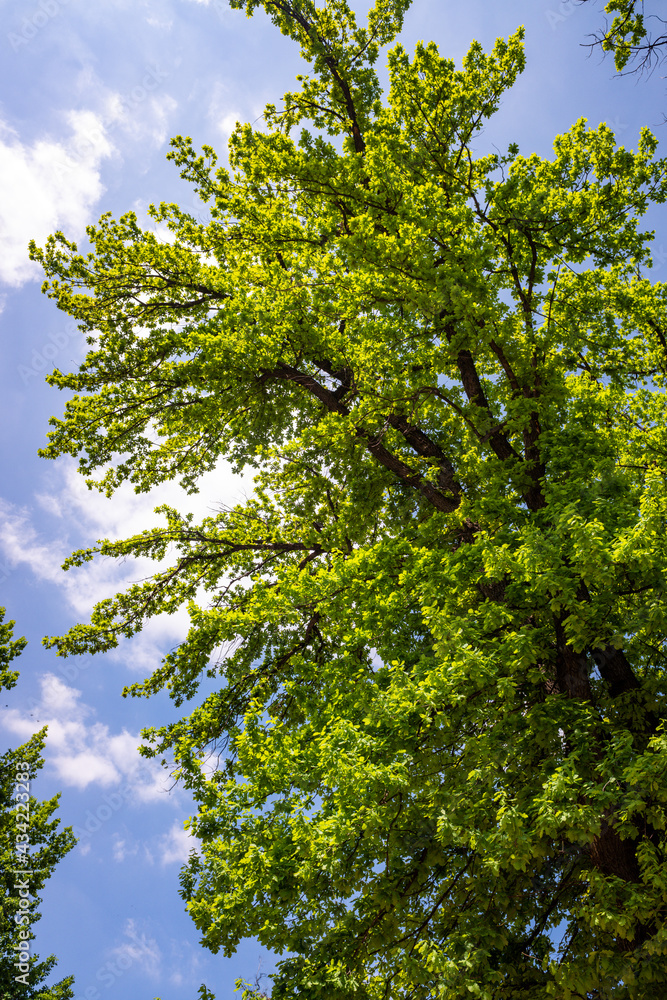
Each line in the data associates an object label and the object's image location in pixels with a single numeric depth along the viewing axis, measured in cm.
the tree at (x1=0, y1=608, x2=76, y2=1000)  1373
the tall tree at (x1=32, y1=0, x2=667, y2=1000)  619
